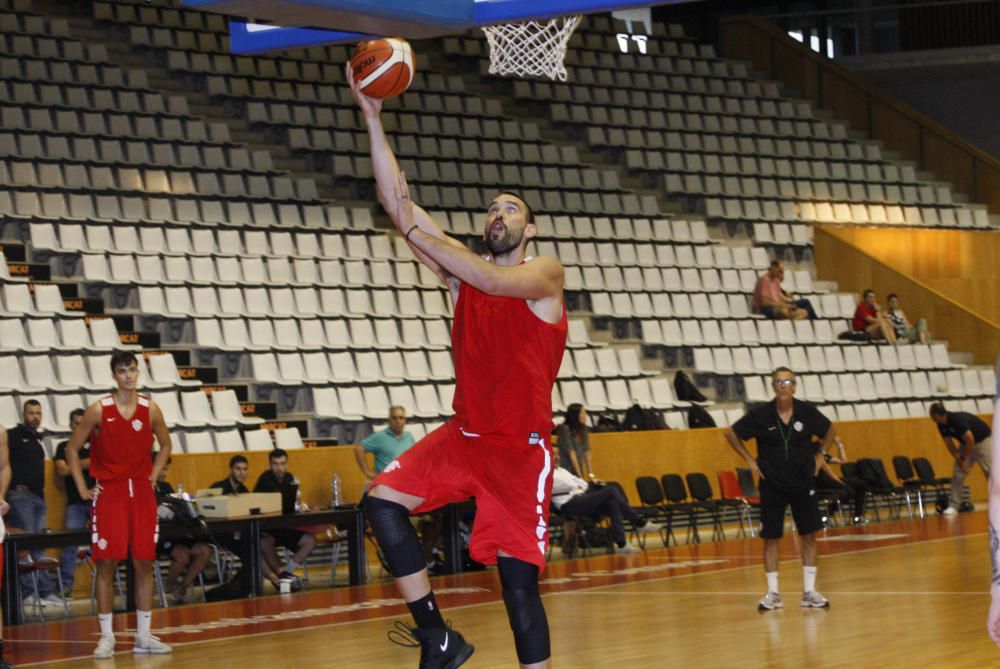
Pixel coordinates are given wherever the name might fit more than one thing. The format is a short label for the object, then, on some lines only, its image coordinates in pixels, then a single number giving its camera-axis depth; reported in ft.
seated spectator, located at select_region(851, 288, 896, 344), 74.79
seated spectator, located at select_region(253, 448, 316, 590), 44.14
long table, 37.60
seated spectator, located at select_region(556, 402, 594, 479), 50.75
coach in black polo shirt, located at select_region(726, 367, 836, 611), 35.86
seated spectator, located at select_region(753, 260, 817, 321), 72.49
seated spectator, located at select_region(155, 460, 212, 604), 42.27
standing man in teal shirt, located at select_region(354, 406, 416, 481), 46.65
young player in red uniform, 30.94
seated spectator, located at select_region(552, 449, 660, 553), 48.73
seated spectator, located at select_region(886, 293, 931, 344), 76.28
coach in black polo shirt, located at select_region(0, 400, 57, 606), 40.27
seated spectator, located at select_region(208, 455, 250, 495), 43.91
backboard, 20.42
